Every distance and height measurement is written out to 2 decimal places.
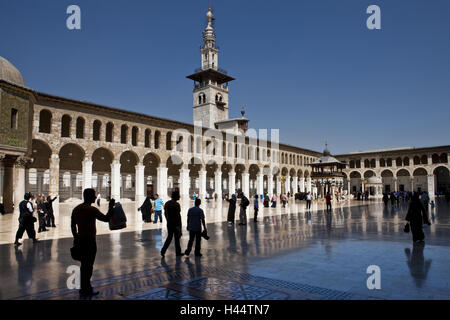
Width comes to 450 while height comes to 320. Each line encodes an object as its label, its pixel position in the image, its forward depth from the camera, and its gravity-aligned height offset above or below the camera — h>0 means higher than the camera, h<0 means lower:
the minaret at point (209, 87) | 47.56 +15.17
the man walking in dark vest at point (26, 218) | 7.70 -0.75
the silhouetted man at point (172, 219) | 6.15 -0.66
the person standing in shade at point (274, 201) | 22.81 -1.22
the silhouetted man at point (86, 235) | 4.00 -0.62
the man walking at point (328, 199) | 17.83 -0.89
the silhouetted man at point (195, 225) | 6.27 -0.79
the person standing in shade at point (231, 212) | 11.94 -1.03
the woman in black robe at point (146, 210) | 12.70 -0.96
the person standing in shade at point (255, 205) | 13.06 -0.89
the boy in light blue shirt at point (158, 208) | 12.62 -0.88
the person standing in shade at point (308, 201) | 20.83 -1.20
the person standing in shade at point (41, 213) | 10.20 -0.84
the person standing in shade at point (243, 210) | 11.68 -0.96
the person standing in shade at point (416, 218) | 7.50 -0.86
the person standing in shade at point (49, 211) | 11.17 -0.84
